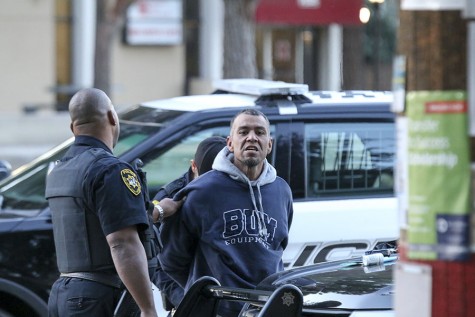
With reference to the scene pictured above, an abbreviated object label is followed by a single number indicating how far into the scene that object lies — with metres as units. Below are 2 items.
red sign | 50.69
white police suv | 13.85
